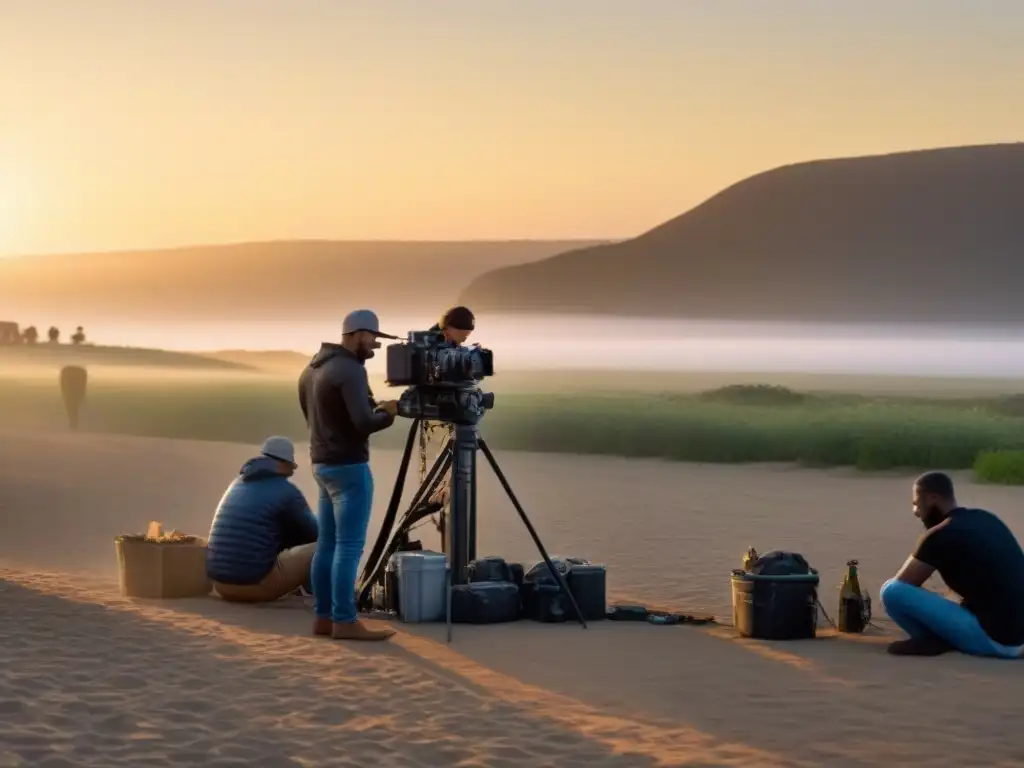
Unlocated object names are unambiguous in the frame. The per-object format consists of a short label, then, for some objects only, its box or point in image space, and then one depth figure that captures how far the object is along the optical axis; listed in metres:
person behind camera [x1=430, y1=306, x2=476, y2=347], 9.73
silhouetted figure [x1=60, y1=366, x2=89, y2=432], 39.31
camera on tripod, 9.55
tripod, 9.67
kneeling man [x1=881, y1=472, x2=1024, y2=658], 8.28
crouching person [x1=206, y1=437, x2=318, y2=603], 9.77
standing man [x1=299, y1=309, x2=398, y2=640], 8.76
